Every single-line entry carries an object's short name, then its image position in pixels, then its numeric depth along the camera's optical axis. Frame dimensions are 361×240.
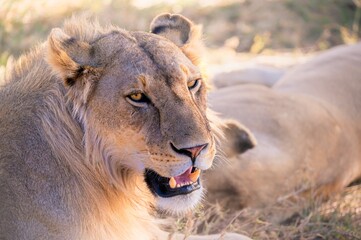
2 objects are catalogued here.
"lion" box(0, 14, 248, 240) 6.39
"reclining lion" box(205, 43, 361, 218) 10.60
